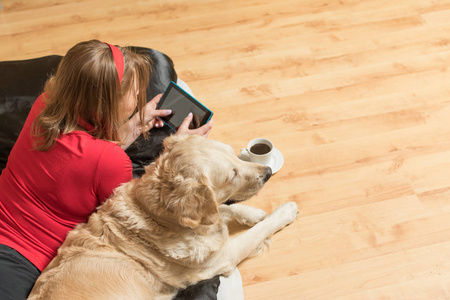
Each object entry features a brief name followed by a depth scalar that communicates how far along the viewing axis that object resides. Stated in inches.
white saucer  120.5
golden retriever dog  79.4
